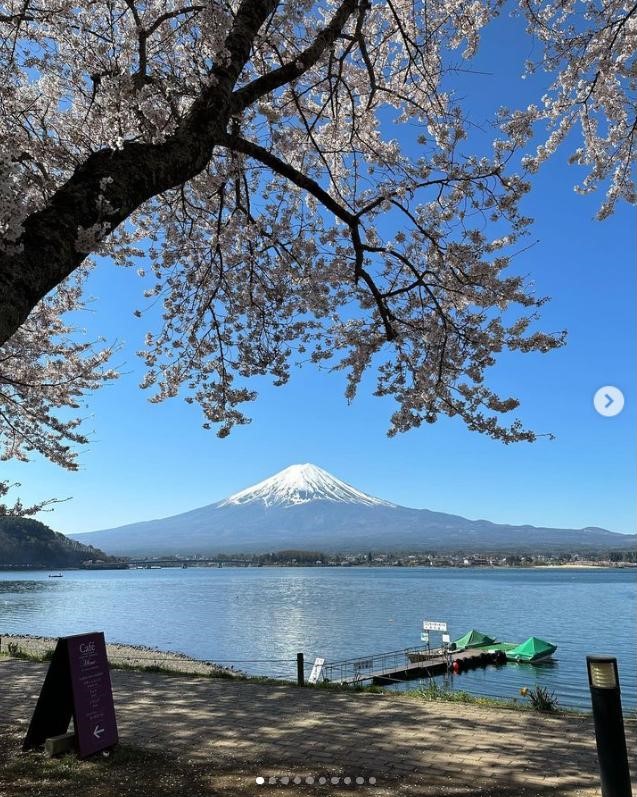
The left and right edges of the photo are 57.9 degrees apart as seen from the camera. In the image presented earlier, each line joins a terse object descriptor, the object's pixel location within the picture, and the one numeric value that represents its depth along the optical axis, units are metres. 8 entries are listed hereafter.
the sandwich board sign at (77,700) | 4.89
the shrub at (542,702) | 6.75
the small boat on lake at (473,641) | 30.82
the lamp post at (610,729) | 3.39
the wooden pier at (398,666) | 22.06
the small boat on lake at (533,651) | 27.88
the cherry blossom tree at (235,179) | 3.59
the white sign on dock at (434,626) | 18.70
